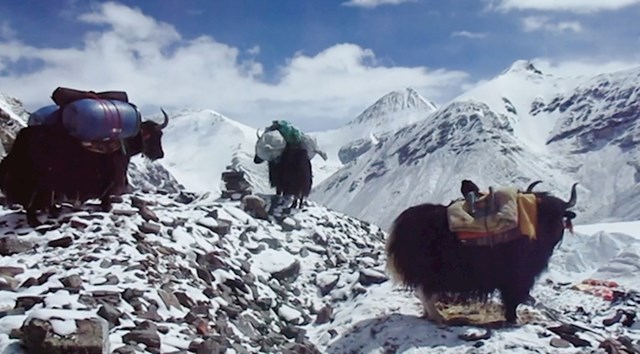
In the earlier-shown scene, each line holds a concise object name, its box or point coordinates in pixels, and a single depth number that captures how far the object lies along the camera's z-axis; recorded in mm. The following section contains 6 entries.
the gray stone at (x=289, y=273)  7602
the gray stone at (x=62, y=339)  3963
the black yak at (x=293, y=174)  9883
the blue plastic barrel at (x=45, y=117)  6441
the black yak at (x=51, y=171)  6344
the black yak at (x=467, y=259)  5980
